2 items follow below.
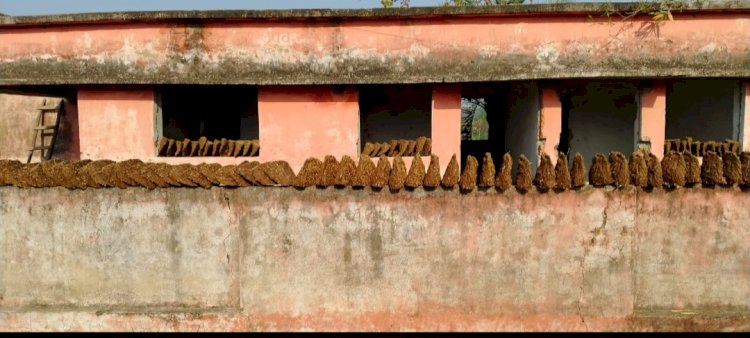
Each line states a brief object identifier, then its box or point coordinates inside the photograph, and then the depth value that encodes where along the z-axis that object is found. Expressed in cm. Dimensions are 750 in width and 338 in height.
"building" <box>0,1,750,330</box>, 516
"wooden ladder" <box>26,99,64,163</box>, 1014
